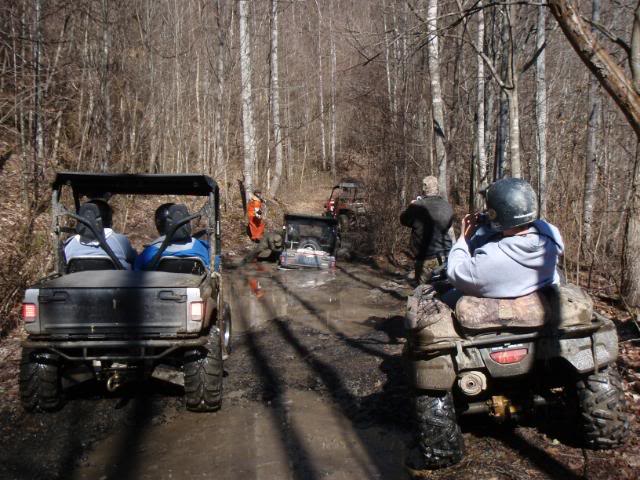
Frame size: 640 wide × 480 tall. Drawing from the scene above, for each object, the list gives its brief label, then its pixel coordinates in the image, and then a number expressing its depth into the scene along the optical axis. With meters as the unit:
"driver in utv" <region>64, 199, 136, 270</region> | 5.86
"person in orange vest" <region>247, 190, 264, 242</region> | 19.06
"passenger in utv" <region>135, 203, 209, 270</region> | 6.05
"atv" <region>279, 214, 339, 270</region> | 15.53
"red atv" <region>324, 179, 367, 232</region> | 19.23
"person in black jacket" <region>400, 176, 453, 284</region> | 7.47
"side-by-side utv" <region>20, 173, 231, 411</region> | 4.92
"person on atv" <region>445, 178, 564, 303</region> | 3.68
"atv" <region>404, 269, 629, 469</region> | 3.66
